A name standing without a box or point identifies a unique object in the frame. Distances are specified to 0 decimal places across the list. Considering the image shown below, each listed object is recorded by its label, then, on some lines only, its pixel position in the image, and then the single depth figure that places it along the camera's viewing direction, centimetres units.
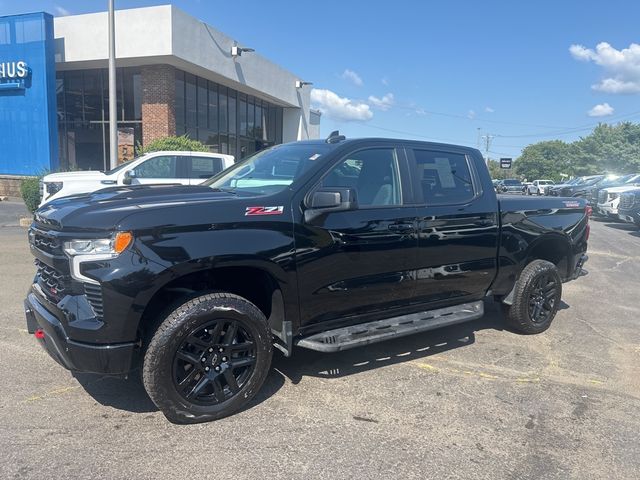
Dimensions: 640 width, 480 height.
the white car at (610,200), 1683
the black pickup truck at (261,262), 308
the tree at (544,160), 11075
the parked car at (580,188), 2337
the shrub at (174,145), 1748
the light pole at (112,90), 1452
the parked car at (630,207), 1431
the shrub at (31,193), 1344
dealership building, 1919
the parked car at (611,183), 1969
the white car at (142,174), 1064
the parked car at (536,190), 3601
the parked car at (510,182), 4784
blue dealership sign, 2023
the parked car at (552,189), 2924
